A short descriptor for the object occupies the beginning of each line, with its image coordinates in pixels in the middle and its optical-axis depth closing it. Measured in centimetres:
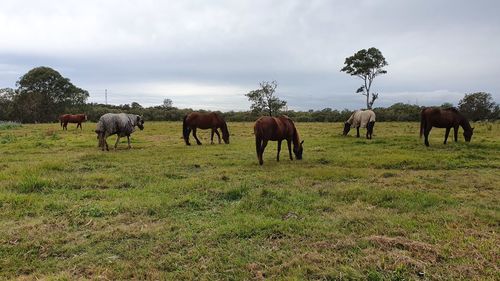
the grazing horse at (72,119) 3030
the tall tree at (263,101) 5353
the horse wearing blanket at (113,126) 1498
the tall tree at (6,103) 5748
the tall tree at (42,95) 5453
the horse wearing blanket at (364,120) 1897
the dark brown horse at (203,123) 1770
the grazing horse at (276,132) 1108
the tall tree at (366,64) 4619
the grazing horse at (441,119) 1559
